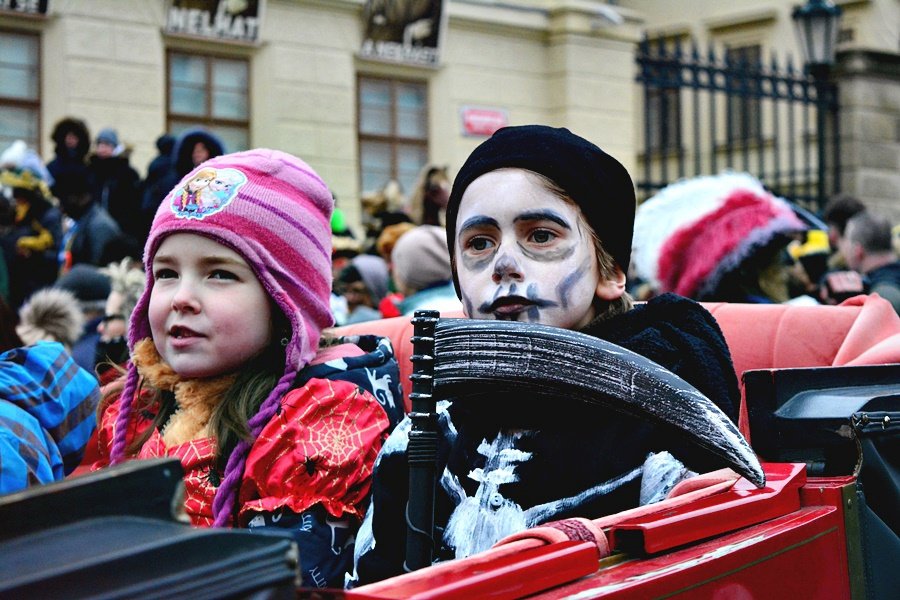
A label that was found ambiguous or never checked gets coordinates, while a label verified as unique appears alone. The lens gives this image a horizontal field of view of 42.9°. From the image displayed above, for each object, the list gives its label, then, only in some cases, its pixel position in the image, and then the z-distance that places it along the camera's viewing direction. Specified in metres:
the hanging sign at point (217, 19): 12.49
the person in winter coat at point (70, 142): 9.06
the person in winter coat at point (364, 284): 7.09
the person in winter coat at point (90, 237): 7.35
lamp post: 12.23
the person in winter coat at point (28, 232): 8.01
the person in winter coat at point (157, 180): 7.36
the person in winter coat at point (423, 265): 5.50
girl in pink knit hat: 2.46
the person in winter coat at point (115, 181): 8.79
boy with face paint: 2.07
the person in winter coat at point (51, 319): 4.95
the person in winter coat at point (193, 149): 6.56
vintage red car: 1.13
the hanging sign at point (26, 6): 11.48
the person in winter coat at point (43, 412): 2.51
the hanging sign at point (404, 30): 13.78
